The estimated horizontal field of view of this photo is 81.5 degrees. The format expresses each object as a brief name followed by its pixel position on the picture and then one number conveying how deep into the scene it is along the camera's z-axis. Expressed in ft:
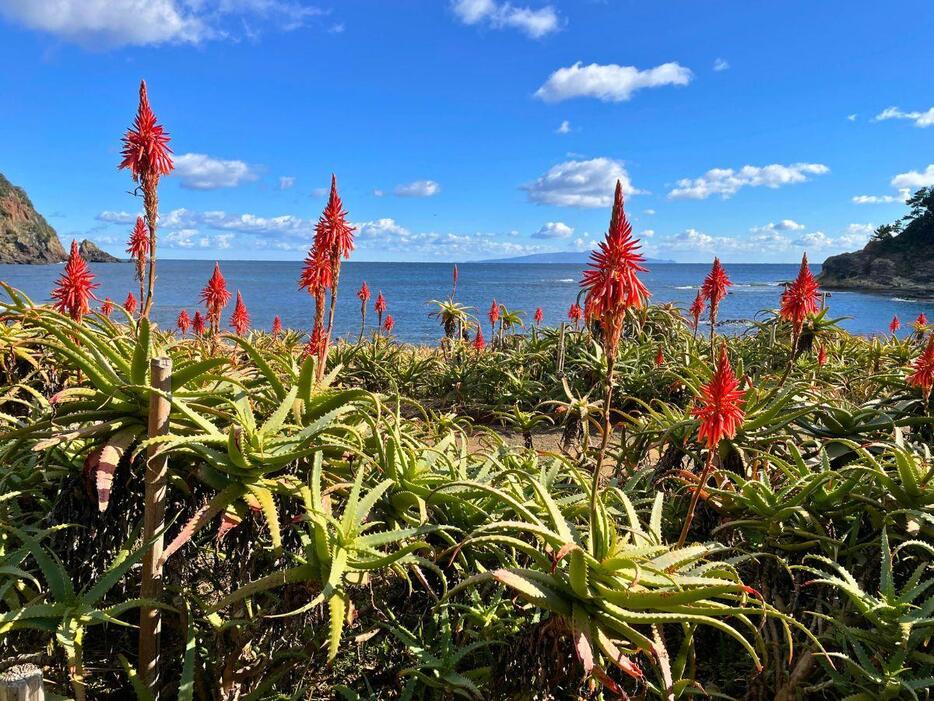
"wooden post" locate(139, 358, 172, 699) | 5.63
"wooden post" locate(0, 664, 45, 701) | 4.17
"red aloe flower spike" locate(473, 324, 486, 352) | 28.84
